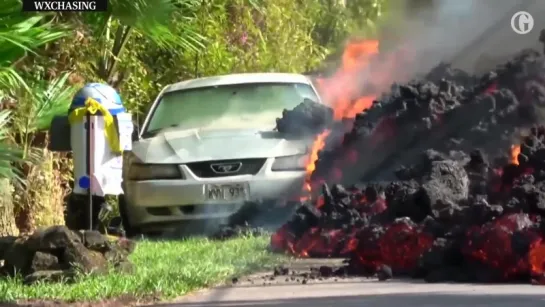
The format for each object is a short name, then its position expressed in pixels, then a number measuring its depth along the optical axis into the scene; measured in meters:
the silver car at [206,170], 20.12
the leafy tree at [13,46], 16.40
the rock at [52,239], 14.01
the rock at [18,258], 14.32
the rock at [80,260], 14.01
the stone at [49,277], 13.81
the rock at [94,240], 14.58
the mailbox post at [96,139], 15.98
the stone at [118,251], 14.85
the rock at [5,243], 14.72
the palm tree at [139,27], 19.85
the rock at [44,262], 14.13
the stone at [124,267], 14.50
